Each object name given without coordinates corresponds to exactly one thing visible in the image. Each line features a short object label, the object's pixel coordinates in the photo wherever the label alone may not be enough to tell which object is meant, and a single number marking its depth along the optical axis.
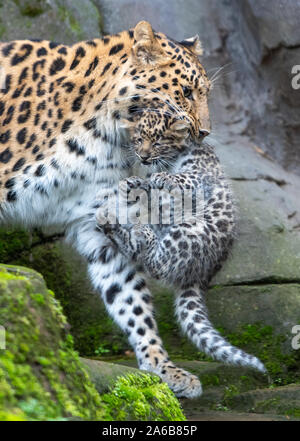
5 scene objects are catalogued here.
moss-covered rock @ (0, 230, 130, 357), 14.55
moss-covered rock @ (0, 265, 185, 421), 5.33
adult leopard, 11.09
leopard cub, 11.49
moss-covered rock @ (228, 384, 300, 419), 9.57
